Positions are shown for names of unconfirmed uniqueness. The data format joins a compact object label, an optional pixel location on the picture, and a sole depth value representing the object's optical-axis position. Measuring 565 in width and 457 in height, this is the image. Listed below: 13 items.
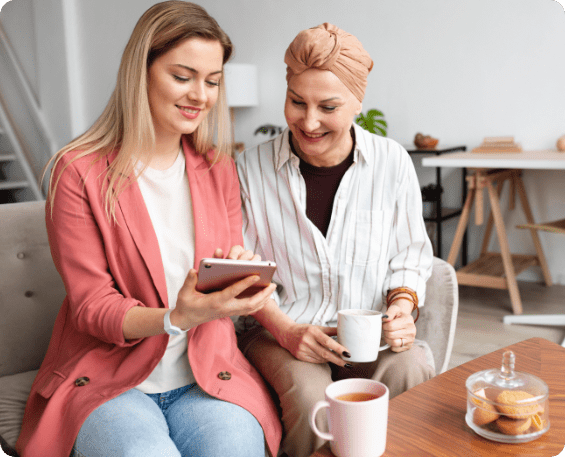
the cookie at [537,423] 0.79
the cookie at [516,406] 0.78
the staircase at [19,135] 4.84
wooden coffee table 0.77
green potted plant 3.64
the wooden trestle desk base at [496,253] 3.02
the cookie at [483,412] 0.79
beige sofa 1.27
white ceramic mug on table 0.72
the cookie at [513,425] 0.78
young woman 0.99
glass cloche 0.78
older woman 1.25
